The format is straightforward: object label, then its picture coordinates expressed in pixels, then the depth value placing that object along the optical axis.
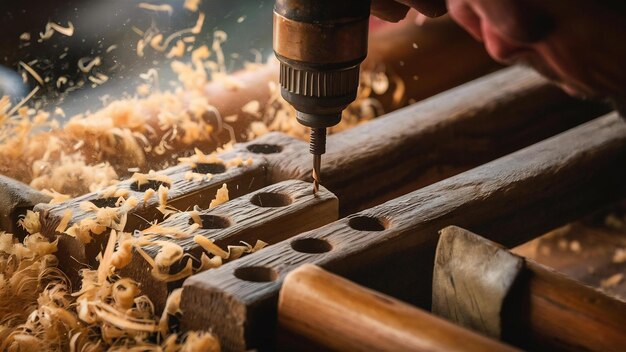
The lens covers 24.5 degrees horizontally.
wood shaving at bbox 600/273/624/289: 0.98
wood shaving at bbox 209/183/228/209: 0.79
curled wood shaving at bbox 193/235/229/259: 0.73
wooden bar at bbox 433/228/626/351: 0.68
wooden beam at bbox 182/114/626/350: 0.68
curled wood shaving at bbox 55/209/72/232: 0.75
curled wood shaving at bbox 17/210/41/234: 0.77
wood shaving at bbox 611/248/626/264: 1.02
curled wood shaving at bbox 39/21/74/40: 0.99
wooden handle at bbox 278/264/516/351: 0.64
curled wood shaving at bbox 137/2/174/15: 1.04
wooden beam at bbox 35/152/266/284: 0.75
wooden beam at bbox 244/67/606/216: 0.85
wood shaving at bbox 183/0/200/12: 1.10
